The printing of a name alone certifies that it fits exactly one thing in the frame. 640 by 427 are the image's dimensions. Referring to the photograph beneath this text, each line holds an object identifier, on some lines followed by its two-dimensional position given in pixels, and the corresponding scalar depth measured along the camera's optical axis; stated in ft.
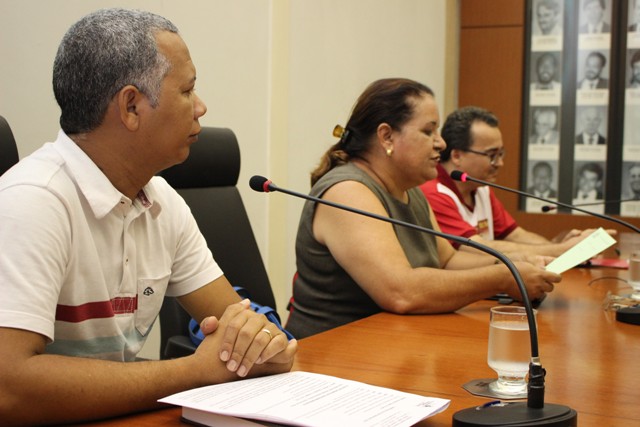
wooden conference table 4.13
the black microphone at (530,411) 3.47
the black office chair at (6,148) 4.88
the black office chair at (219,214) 7.03
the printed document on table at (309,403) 3.47
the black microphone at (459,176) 8.26
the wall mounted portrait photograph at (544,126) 17.17
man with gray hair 3.68
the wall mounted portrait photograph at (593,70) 16.77
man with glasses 10.64
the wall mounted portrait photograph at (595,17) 16.67
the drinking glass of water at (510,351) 4.34
